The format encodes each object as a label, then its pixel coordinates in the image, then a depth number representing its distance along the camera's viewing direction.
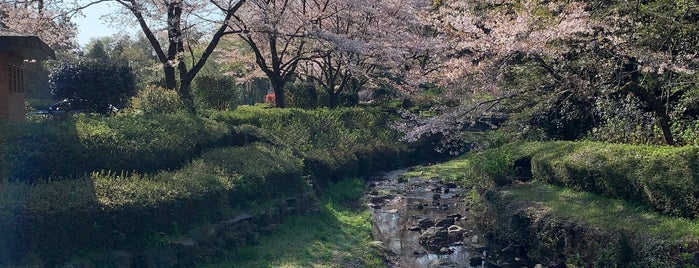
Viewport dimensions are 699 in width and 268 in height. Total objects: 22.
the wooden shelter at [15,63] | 10.54
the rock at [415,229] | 14.35
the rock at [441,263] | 11.56
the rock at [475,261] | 11.52
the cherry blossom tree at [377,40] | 23.12
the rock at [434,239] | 12.91
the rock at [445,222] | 14.54
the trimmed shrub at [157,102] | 14.86
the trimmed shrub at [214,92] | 21.52
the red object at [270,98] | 34.31
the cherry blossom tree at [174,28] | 16.98
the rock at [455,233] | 13.34
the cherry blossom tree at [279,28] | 19.17
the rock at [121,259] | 8.15
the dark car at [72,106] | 14.89
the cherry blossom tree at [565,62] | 11.66
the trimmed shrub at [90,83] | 14.64
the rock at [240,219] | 10.68
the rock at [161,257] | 8.62
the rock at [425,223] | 14.66
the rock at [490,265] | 11.28
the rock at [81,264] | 7.62
